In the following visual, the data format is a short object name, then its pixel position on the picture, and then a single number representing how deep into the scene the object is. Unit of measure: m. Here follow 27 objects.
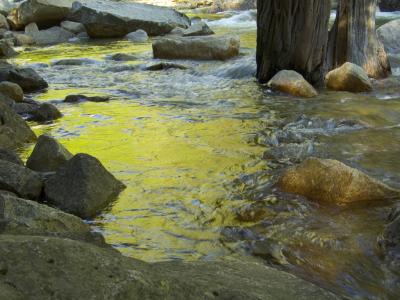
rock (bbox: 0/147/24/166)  3.58
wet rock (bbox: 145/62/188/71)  9.16
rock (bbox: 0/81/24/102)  6.43
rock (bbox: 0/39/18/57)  11.61
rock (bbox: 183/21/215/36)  13.43
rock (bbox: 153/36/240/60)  9.94
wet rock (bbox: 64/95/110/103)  6.62
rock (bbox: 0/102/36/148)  4.48
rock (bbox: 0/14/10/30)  17.00
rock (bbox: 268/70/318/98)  6.64
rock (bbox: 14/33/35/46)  14.26
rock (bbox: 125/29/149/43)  14.12
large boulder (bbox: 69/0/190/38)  14.87
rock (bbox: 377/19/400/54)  9.52
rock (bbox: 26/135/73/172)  3.69
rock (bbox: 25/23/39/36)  15.32
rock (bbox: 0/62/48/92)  7.45
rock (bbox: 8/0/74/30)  16.14
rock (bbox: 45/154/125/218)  3.13
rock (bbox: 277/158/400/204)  3.26
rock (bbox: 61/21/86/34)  15.62
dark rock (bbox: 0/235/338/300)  1.45
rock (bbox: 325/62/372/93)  6.73
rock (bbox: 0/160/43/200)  3.16
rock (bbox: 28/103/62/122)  5.66
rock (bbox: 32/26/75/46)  14.66
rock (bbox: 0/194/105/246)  2.47
